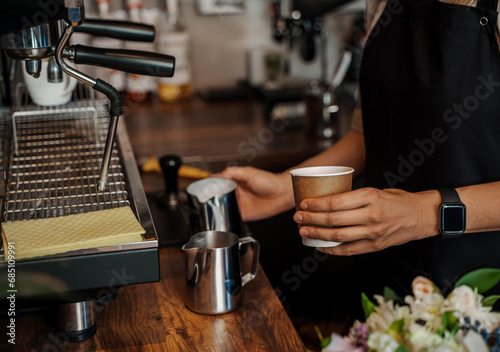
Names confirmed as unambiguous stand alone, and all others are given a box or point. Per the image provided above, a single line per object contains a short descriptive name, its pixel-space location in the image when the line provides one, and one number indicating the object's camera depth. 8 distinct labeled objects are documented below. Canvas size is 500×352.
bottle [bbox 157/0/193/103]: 2.59
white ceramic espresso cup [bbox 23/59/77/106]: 1.23
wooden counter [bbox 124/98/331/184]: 1.94
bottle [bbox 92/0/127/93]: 2.57
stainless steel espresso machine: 0.81
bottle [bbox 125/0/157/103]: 2.63
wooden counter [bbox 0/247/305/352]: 0.94
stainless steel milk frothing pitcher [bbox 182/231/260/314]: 1.00
